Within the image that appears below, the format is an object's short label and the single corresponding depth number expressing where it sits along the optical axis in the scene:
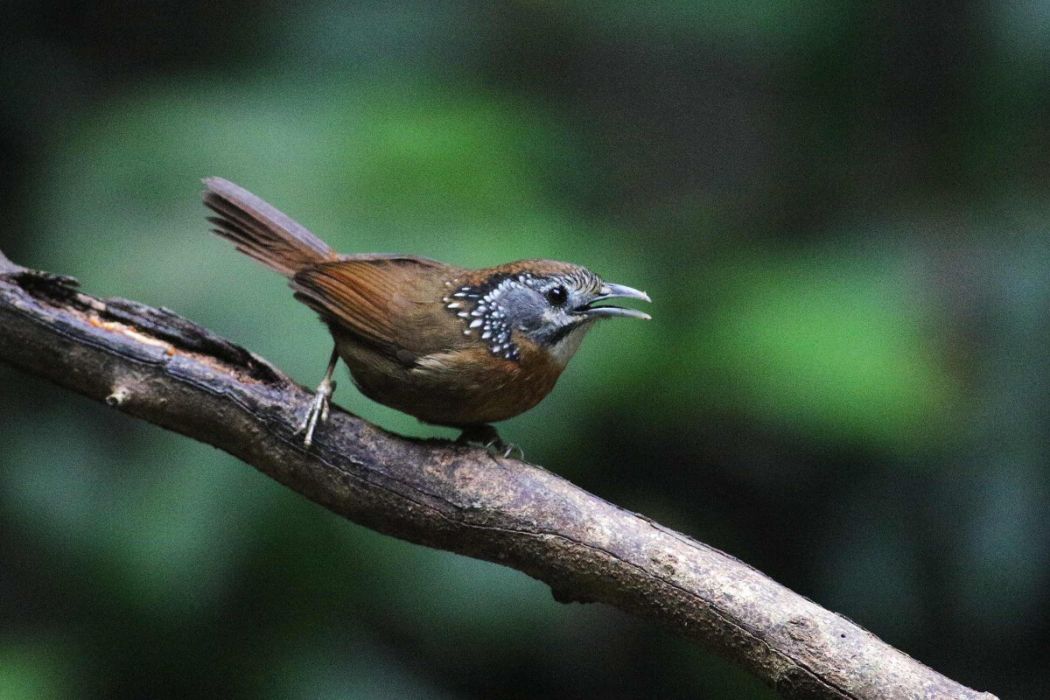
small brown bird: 6.30
